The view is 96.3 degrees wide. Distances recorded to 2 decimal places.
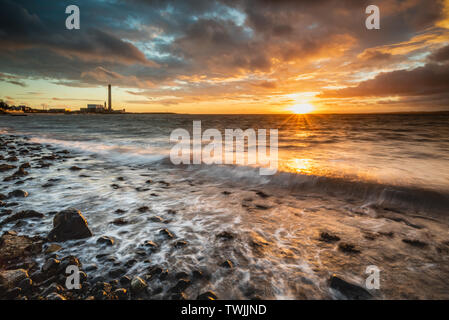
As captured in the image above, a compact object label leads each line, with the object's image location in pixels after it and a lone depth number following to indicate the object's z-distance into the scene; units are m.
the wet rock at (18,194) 4.92
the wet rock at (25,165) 7.65
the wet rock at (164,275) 2.49
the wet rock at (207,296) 2.22
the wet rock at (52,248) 2.89
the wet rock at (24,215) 3.74
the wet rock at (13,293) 2.10
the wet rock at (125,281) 2.36
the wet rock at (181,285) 2.33
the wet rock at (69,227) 3.24
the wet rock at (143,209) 4.41
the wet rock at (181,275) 2.51
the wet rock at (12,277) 2.22
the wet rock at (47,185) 5.71
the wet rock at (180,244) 3.15
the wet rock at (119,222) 3.82
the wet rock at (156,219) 3.99
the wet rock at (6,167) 7.38
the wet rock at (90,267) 2.57
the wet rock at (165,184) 6.29
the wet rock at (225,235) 3.43
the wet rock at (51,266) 2.47
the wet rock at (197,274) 2.52
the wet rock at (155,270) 2.55
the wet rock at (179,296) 2.23
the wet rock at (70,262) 2.58
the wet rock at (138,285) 2.28
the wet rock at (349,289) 2.27
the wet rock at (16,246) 2.72
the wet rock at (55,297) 2.12
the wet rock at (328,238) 3.39
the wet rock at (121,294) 2.19
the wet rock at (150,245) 3.09
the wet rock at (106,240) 3.16
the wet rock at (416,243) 3.24
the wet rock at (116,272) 2.49
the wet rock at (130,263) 2.68
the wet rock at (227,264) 2.71
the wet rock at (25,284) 2.20
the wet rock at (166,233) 3.41
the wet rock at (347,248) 3.09
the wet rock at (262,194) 5.58
